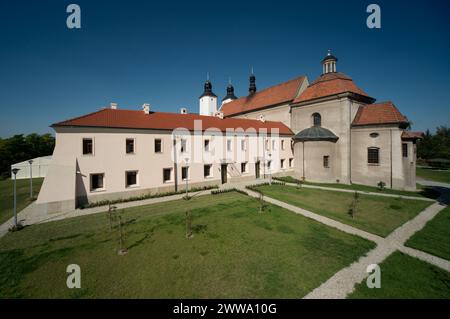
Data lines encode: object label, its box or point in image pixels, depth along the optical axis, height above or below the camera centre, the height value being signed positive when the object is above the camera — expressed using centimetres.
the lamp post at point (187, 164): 2068 -97
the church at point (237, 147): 1609 +94
